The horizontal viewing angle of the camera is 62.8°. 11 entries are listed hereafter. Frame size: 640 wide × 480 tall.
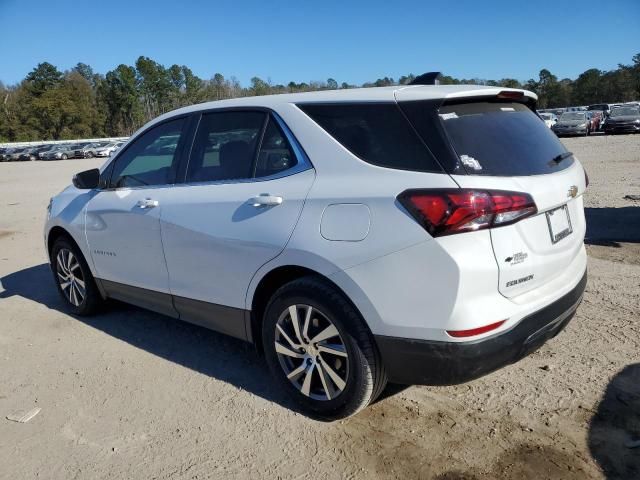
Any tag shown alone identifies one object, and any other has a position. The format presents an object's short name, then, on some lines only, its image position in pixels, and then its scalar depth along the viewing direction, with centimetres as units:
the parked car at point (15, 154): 5812
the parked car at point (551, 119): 3425
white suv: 244
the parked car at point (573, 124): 3238
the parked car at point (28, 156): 5734
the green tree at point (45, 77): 10419
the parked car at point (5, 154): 5891
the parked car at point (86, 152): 5521
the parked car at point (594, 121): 3366
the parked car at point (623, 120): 3100
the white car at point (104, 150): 5469
